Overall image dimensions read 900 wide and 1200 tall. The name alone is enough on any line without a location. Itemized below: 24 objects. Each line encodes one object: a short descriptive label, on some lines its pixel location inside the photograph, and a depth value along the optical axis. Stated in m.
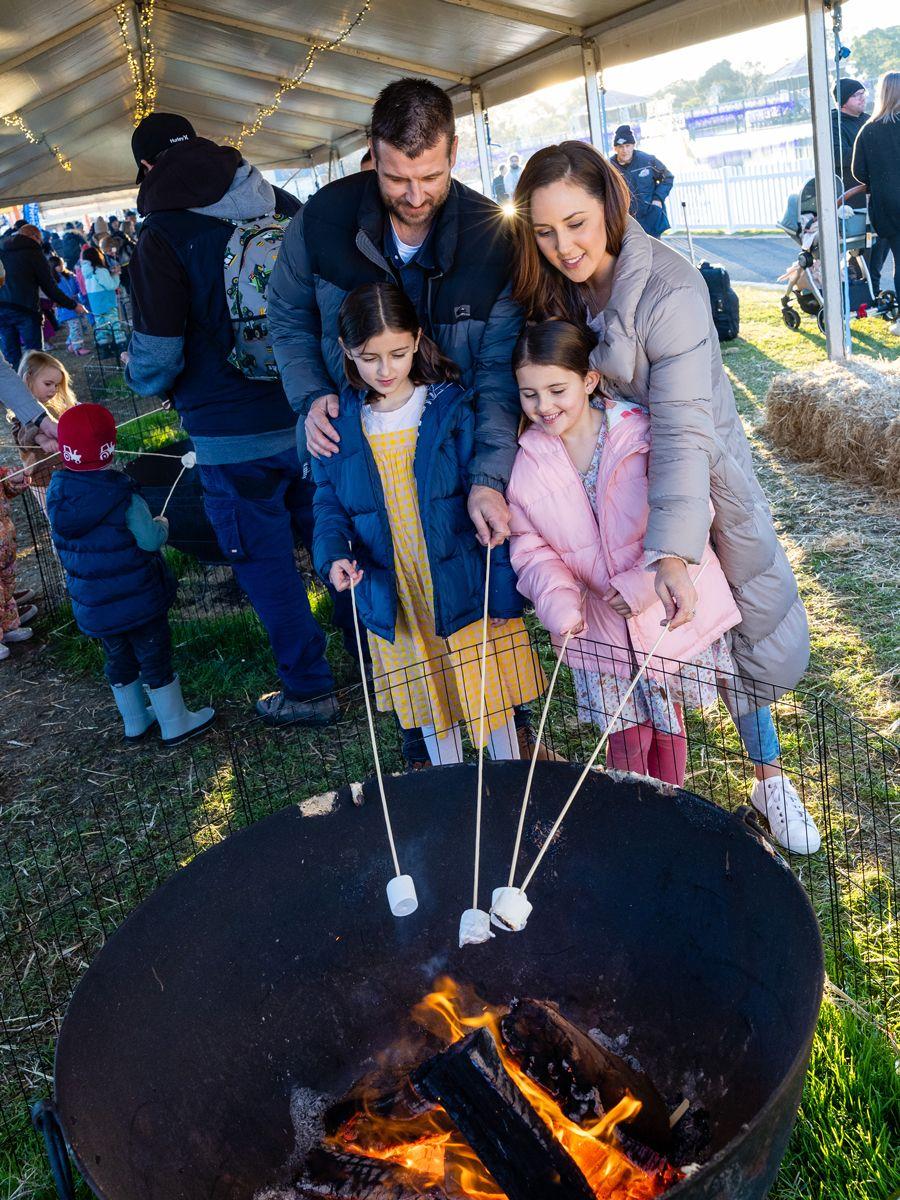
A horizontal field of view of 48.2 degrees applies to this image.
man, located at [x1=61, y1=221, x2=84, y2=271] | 22.48
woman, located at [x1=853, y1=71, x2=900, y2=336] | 7.93
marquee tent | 7.46
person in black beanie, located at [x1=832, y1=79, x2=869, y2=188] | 8.16
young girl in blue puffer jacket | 2.64
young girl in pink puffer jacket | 2.43
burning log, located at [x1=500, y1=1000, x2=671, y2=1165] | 1.84
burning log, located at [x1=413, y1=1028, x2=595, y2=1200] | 1.59
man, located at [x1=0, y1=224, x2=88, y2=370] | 11.95
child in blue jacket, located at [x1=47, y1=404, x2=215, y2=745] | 3.87
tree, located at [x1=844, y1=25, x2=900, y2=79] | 22.86
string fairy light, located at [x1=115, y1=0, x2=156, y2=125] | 8.48
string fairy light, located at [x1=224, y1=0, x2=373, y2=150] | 8.37
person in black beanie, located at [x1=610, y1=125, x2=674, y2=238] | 10.25
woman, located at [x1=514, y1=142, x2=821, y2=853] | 2.28
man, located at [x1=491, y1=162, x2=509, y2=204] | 12.98
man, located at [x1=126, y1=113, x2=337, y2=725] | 3.46
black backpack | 9.64
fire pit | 1.89
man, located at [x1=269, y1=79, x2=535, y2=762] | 2.48
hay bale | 5.91
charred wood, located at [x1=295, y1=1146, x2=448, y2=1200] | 1.81
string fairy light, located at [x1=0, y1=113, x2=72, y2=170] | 10.45
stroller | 9.09
